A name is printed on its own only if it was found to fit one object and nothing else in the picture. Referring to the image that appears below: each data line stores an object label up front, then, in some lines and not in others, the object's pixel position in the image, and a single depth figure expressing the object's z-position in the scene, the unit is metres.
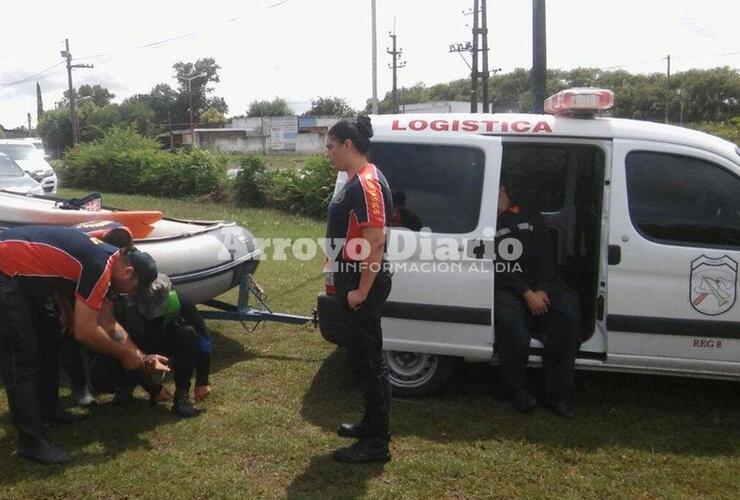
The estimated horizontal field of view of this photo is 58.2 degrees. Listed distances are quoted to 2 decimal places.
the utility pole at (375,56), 20.86
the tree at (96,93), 86.69
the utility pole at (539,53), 8.73
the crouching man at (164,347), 4.25
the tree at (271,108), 75.62
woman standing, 3.48
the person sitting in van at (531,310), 4.36
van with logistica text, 4.20
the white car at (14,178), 12.52
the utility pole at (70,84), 39.59
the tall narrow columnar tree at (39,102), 72.33
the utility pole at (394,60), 43.12
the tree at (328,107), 70.75
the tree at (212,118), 69.94
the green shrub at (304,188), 15.16
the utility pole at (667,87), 54.97
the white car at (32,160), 16.16
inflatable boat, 5.48
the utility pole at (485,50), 22.78
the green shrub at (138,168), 19.64
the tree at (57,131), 56.22
